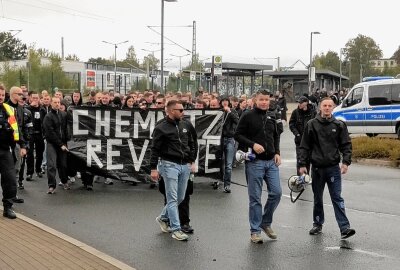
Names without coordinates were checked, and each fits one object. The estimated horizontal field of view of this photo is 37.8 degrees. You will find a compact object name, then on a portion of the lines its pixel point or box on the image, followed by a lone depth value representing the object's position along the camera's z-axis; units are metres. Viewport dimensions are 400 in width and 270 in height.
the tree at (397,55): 97.62
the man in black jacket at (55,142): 11.09
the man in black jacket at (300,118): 12.43
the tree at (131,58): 110.32
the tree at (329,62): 99.31
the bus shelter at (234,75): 39.56
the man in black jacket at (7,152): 8.80
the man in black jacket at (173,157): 7.56
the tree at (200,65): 82.97
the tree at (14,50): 101.97
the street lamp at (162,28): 27.59
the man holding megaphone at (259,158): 7.37
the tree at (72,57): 106.88
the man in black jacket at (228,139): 11.38
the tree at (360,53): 99.35
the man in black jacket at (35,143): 12.73
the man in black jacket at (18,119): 9.68
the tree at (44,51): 73.45
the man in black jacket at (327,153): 7.52
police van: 20.62
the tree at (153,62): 91.49
